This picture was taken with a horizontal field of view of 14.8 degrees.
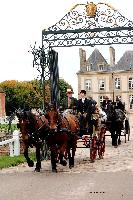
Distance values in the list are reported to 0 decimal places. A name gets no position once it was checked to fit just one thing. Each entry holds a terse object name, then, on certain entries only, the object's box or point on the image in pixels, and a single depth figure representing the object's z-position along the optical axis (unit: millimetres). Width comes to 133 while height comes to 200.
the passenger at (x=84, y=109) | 16688
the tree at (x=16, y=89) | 90562
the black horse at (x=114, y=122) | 23458
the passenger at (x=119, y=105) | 24925
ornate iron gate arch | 16875
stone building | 75875
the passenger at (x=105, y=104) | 23872
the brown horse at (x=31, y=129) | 13844
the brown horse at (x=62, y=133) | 13336
